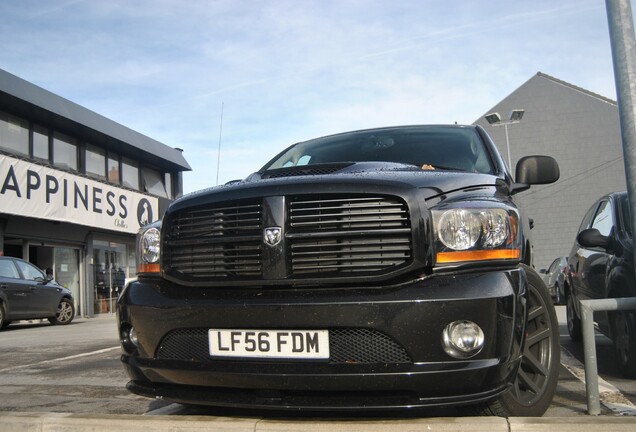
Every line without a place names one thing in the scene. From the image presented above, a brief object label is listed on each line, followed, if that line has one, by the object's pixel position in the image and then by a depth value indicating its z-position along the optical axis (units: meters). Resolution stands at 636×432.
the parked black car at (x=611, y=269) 4.58
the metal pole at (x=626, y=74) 3.46
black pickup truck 2.50
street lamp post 21.91
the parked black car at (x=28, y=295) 12.40
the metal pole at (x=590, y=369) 3.01
